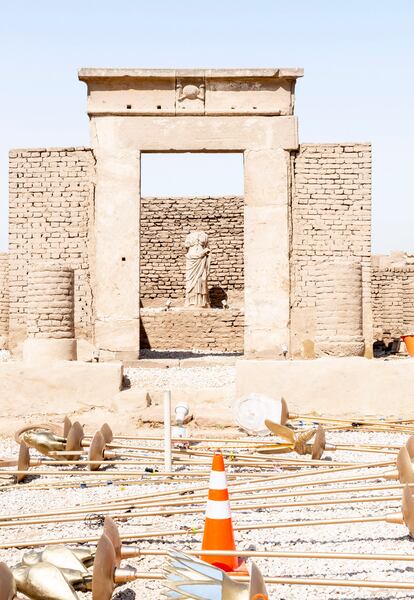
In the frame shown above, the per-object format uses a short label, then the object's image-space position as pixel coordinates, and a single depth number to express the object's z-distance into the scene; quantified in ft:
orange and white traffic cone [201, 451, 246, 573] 10.79
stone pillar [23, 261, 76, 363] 36.94
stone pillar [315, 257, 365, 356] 36.58
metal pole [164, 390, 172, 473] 18.33
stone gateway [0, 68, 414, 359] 43.50
